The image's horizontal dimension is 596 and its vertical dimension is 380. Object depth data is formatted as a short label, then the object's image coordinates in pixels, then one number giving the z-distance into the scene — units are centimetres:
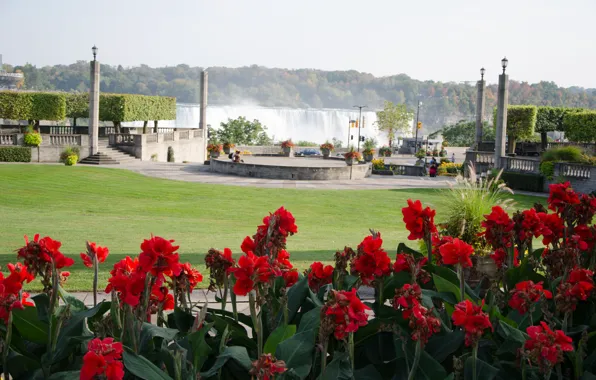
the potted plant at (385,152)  7781
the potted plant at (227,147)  4747
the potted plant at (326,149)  5159
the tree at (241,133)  8562
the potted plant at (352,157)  4057
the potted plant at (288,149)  5367
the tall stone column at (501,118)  3838
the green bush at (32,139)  3875
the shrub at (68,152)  3884
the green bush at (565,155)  3403
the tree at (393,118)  11406
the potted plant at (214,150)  4432
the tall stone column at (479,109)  4853
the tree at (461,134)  11000
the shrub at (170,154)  5000
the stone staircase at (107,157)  4038
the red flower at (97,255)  402
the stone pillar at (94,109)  4141
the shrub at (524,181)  3362
